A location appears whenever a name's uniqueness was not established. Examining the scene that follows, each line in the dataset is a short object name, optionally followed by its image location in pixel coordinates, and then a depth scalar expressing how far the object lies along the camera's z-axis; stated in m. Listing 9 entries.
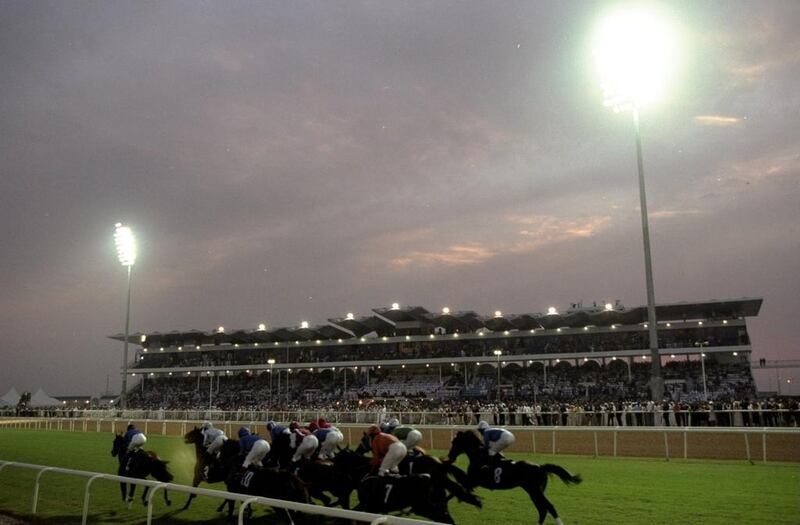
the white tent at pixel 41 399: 54.78
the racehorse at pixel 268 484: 6.67
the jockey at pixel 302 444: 7.52
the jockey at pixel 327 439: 7.98
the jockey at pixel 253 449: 7.20
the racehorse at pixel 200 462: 8.47
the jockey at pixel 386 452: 6.33
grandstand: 34.75
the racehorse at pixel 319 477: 7.18
